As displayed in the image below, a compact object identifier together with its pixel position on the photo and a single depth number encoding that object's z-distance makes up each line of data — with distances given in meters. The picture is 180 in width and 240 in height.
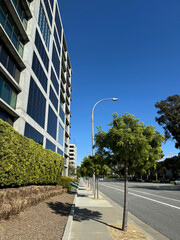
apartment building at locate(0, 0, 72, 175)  13.86
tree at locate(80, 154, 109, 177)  16.62
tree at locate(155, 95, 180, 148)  34.35
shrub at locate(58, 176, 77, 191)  18.53
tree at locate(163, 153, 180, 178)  46.28
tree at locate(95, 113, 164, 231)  6.01
